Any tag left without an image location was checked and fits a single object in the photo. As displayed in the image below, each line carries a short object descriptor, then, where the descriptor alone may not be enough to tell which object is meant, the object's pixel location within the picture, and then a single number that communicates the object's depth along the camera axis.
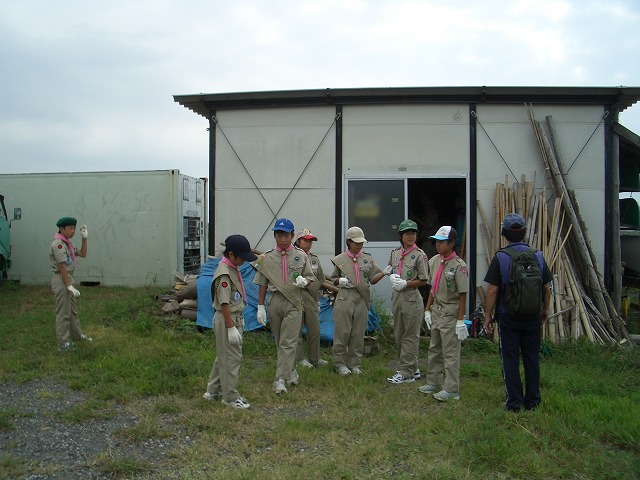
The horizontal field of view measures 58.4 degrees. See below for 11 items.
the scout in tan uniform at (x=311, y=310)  7.00
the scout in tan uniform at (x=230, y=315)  5.36
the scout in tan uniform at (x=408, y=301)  6.65
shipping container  13.28
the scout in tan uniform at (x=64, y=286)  7.61
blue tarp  8.49
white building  9.21
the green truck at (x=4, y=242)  12.56
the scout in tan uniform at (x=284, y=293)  6.06
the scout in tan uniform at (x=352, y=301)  6.85
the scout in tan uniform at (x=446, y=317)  5.79
